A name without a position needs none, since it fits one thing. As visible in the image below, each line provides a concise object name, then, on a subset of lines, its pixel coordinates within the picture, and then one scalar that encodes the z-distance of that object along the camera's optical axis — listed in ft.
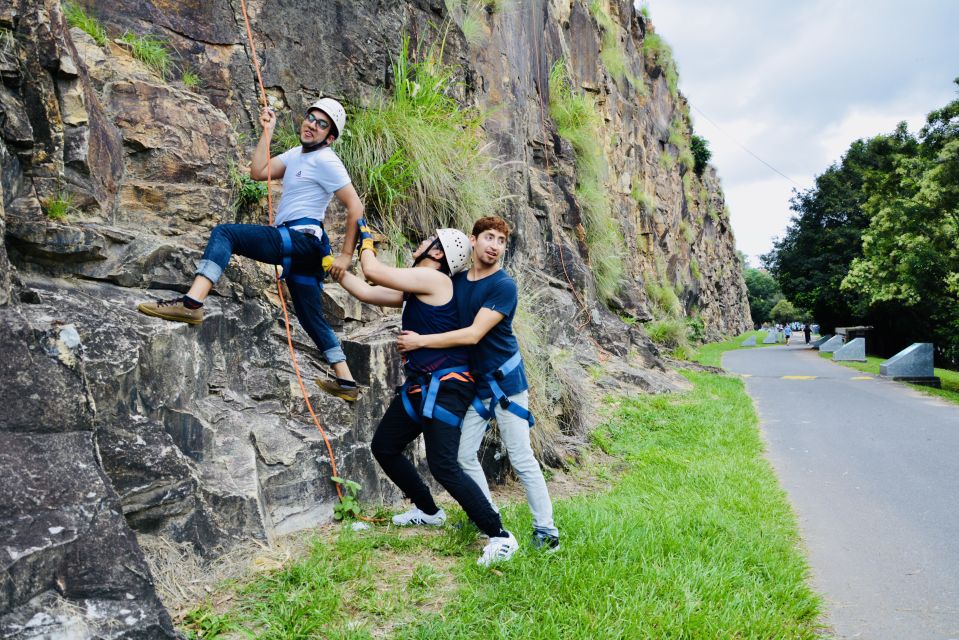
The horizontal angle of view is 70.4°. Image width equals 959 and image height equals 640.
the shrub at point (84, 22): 17.37
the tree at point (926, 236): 61.05
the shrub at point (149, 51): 18.21
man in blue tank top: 12.79
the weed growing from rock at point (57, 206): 13.87
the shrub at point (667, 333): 63.93
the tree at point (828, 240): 115.14
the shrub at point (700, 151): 134.62
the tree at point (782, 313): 301.84
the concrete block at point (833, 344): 95.11
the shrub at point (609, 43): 67.62
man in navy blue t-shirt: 12.97
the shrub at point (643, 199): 80.08
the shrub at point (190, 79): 18.83
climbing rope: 15.40
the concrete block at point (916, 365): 52.24
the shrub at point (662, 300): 76.13
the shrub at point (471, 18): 32.99
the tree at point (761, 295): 332.43
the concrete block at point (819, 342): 110.20
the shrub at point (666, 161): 98.95
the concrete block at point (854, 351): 77.30
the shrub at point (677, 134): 108.58
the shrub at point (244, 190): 18.31
